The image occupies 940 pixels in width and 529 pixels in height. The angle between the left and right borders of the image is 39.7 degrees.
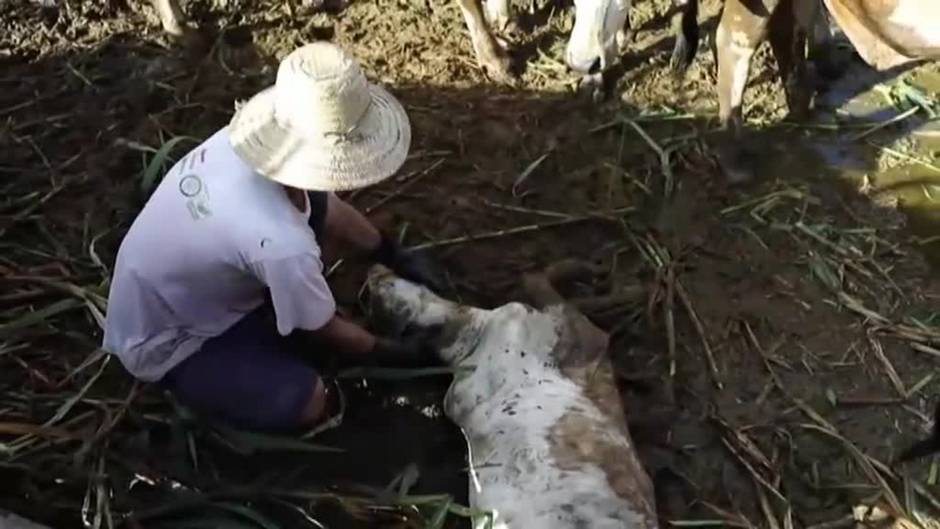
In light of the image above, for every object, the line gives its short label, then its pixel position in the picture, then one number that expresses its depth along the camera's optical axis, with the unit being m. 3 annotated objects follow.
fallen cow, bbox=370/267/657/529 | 2.81
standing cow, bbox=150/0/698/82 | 3.95
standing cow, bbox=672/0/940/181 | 3.77
